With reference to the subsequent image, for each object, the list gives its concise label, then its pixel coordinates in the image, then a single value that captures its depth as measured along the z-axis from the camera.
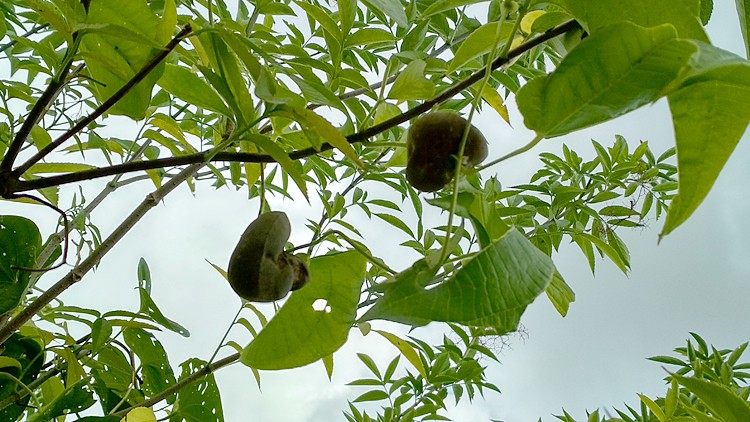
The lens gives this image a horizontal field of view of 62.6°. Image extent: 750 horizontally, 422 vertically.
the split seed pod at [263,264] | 0.41
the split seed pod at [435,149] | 0.38
